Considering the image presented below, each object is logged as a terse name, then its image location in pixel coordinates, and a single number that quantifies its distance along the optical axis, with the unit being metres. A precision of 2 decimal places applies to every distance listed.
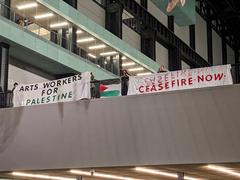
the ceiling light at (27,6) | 35.62
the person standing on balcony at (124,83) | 24.22
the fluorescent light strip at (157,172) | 24.66
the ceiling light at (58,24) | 38.38
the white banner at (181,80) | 21.77
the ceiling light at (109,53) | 44.37
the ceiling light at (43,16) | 36.78
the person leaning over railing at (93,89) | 25.13
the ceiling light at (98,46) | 43.16
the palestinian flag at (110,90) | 24.62
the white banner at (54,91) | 24.72
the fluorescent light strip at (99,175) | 26.62
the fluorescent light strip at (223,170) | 22.90
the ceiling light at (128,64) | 48.00
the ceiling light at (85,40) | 42.34
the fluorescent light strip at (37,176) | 27.39
